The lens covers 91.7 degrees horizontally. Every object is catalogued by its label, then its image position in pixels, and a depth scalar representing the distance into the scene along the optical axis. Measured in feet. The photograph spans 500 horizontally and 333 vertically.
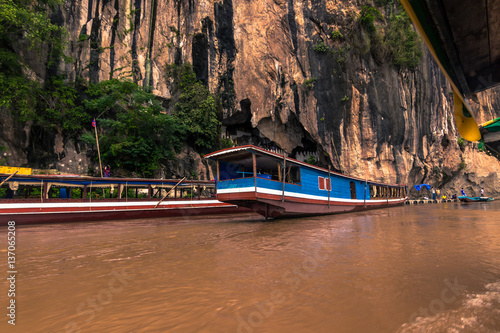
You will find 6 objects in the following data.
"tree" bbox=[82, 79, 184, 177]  57.15
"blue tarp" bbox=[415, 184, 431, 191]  80.61
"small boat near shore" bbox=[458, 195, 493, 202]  69.10
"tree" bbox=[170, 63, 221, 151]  68.44
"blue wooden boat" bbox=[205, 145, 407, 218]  28.19
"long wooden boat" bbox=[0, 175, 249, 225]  29.43
